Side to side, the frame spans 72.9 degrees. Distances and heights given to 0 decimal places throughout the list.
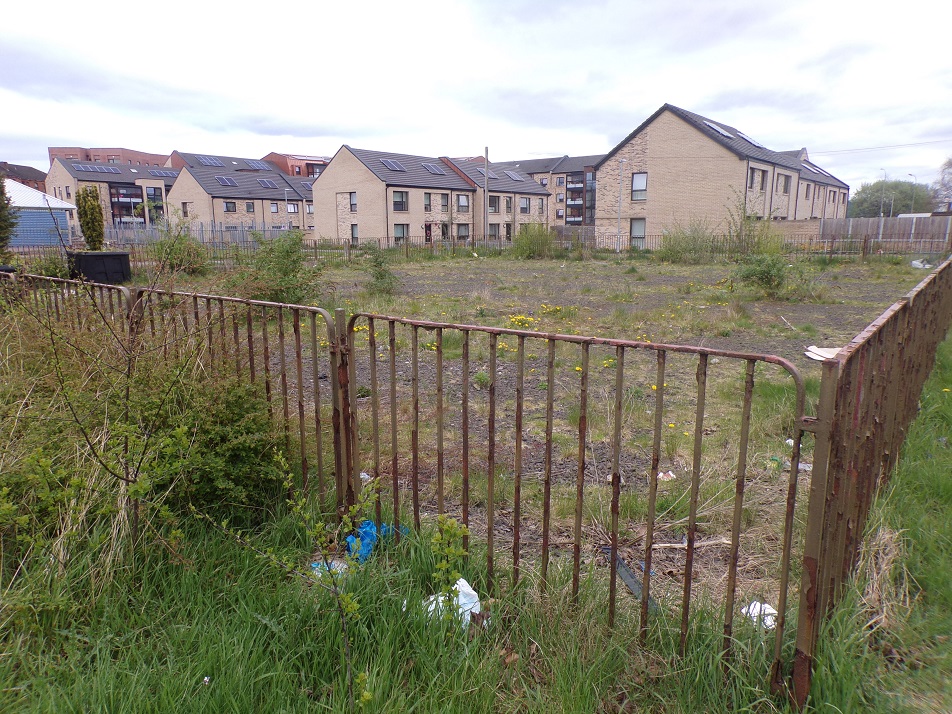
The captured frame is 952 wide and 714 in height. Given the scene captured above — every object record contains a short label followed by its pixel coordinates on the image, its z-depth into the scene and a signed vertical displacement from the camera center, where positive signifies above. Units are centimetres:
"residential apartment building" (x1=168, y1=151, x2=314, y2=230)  5422 +305
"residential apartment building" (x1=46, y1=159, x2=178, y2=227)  6550 +510
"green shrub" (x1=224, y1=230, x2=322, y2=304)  966 -62
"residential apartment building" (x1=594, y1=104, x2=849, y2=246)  3731 +332
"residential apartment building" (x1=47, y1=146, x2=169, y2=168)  9769 +1170
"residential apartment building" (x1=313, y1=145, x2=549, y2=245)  4778 +260
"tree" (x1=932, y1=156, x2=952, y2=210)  8056 +585
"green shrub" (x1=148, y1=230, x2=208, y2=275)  1090 -36
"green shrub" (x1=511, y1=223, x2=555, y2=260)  3166 -50
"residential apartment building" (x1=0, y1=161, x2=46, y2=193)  8656 +776
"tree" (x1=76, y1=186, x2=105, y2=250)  1956 +51
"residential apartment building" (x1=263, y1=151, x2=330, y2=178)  8219 +866
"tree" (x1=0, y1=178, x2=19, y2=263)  1875 +34
